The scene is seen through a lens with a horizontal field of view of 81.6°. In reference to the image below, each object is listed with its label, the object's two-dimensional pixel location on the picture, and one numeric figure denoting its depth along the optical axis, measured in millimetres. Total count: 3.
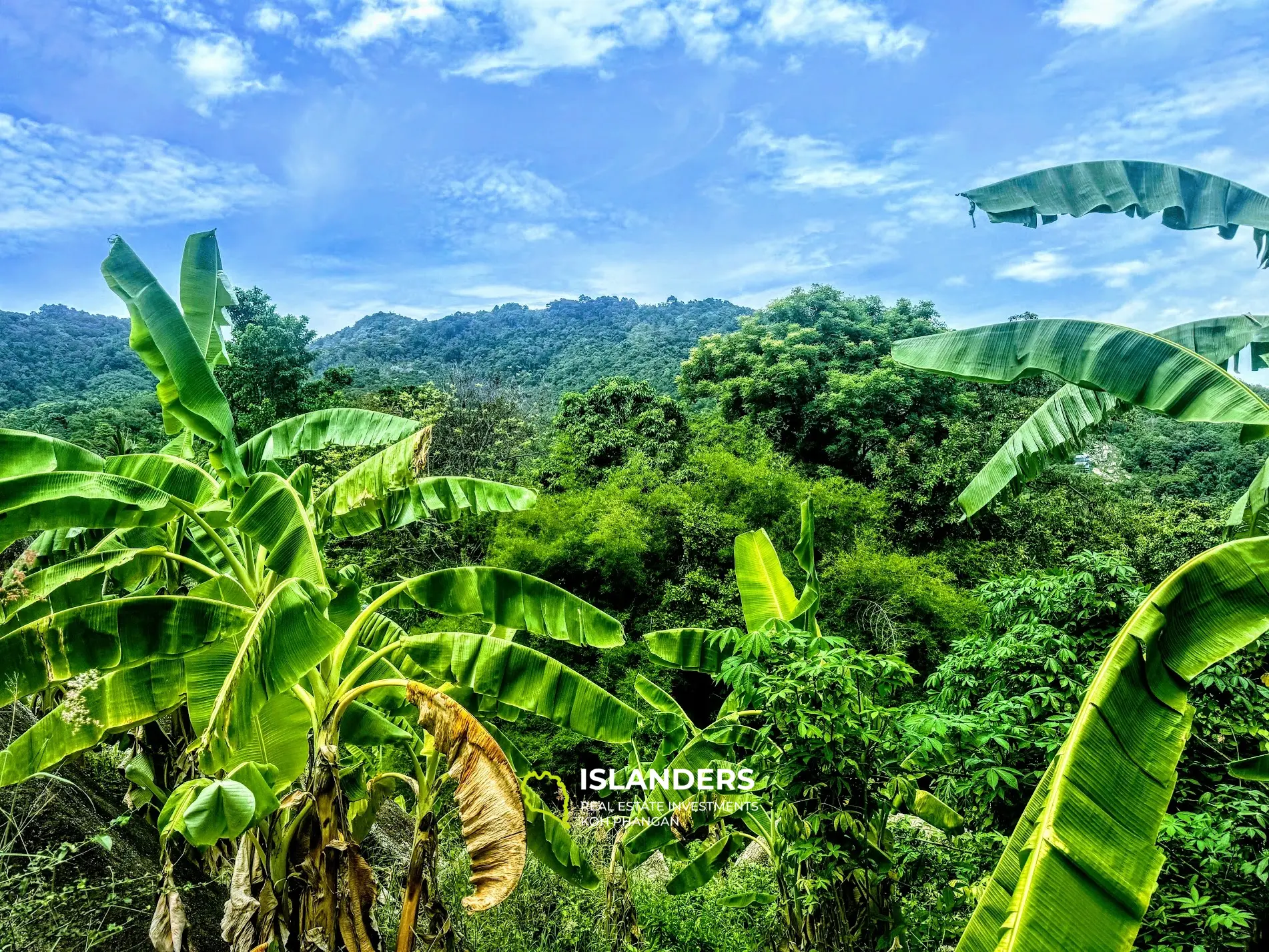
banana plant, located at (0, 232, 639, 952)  3010
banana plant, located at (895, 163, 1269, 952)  1766
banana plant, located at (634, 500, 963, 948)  3607
